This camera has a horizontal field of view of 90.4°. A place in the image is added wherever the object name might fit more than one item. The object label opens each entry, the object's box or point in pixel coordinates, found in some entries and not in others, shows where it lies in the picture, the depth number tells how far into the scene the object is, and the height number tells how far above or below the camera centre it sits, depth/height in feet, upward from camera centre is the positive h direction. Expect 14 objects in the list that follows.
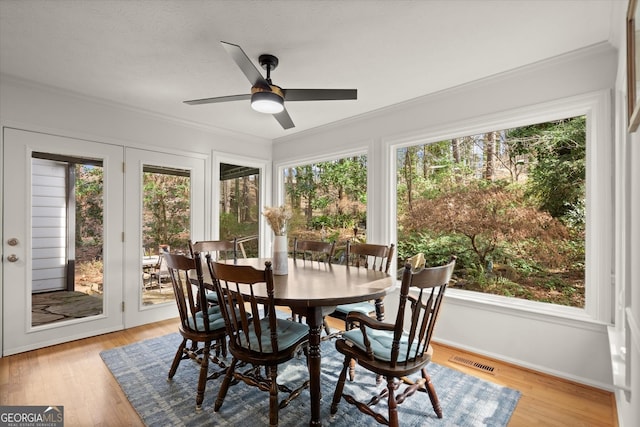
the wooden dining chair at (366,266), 8.39 -1.51
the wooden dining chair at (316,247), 10.50 -1.19
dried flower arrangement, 8.02 -0.08
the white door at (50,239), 9.63 -0.87
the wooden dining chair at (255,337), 5.68 -2.55
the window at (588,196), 7.58 +0.44
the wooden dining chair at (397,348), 5.32 -2.59
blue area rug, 6.47 -4.21
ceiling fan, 7.06 +2.81
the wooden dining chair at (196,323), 6.86 -2.60
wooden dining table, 5.89 -1.59
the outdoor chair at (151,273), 12.46 -2.42
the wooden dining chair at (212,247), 11.10 -1.21
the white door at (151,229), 12.03 -0.67
